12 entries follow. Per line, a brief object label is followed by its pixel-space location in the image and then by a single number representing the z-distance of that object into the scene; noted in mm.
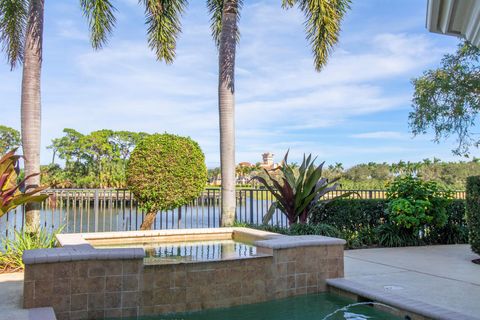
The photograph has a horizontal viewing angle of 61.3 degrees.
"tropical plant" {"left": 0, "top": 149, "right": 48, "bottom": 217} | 5895
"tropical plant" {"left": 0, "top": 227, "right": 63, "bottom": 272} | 5812
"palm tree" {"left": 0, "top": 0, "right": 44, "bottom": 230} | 7293
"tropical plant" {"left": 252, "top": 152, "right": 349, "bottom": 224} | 8461
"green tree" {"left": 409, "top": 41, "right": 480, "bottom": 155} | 12227
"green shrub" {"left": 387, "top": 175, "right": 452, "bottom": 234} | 8250
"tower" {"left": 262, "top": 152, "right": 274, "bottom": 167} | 105812
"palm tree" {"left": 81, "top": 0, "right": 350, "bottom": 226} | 9266
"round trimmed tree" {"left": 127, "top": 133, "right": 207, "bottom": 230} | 9008
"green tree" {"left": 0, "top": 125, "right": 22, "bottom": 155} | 49969
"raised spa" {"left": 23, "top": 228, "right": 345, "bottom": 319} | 3939
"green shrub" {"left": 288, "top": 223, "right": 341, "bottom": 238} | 7875
